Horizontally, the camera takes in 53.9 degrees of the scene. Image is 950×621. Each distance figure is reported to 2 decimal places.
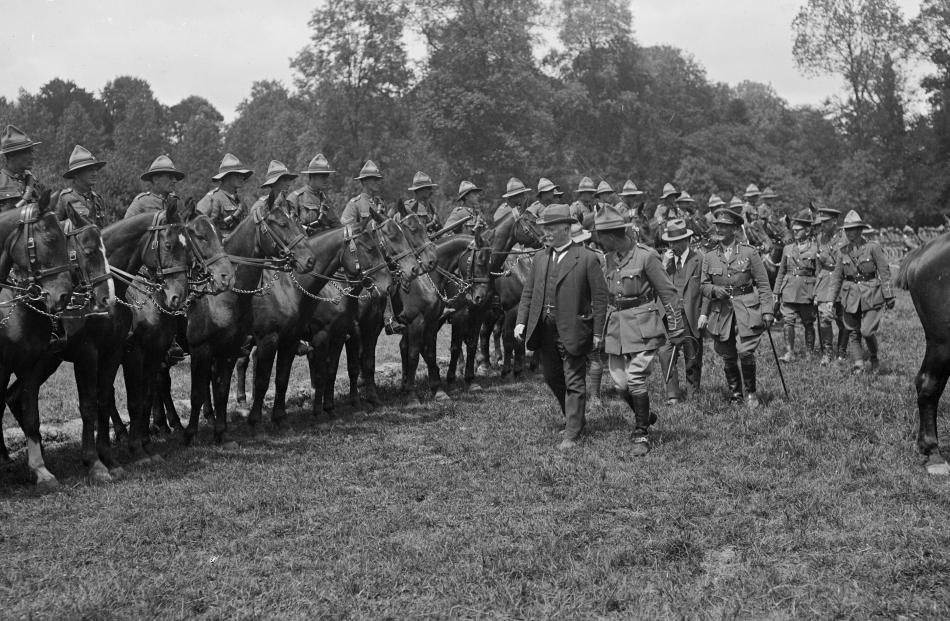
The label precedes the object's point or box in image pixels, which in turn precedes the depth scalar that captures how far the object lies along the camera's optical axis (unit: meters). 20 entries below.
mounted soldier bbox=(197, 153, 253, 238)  12.32
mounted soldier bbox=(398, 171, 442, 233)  16.42
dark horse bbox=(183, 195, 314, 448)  10.79
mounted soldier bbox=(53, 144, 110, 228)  9.80
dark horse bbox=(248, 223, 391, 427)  11.65
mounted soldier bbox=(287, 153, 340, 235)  14.08
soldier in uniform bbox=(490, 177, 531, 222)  17.22
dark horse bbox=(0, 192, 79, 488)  8.33
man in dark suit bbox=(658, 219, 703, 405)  12.59
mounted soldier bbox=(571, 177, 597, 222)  18.09
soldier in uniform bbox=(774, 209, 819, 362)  17.22
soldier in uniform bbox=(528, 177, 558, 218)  17.23
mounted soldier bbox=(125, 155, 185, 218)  10.92
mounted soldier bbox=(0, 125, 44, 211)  9.31
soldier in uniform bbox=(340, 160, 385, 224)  14.12
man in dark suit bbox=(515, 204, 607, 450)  9.95
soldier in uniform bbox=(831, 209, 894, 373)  14.10
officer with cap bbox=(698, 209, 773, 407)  11.76
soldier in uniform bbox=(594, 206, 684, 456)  9.64
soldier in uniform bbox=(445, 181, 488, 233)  16.45
